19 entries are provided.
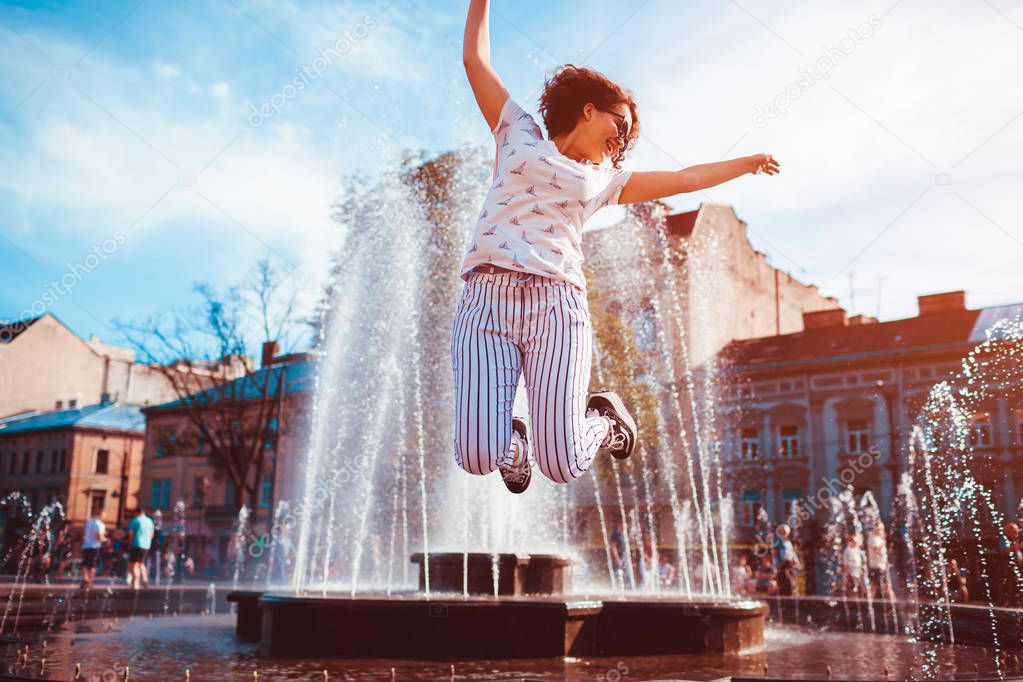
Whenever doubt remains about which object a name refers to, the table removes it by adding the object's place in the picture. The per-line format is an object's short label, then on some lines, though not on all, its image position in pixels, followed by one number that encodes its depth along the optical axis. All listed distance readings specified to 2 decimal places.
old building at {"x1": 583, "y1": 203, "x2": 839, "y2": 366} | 33.44
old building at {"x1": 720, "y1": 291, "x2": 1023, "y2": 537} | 31.17
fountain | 6.94
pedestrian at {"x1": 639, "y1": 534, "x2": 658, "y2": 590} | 18.11
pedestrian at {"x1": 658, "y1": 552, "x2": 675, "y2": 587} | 21.03
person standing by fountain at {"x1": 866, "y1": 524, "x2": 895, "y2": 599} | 16.59
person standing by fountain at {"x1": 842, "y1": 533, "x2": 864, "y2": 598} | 17.55
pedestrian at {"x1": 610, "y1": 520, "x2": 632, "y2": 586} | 21.27
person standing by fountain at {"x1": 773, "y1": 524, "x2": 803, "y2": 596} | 17.14
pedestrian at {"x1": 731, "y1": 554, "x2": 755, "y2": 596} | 19.55
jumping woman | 3.44
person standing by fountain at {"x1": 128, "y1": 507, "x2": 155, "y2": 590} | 15.75
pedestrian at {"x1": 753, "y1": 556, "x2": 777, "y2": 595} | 18.73
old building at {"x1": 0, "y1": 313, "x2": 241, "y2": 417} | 51.53
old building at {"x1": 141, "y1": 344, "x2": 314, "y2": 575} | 33.42
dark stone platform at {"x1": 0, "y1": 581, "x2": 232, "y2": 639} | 10.44
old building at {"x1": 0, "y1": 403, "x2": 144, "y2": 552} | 51.78
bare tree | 28.70
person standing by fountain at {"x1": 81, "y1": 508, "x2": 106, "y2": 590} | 15.64
